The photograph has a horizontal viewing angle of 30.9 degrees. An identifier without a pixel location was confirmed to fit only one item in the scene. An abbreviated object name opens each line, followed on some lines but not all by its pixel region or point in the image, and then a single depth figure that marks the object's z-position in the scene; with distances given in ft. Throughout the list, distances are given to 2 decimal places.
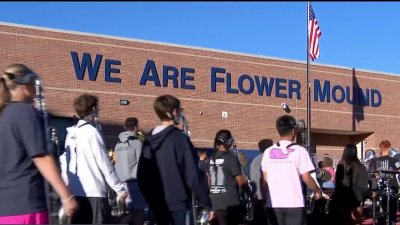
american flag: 85.71
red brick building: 89.71
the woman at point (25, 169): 15.66
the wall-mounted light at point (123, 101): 95.55
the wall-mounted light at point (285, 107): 111.96
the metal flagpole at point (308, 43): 84.53
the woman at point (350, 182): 33.96
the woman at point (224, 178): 30.42
